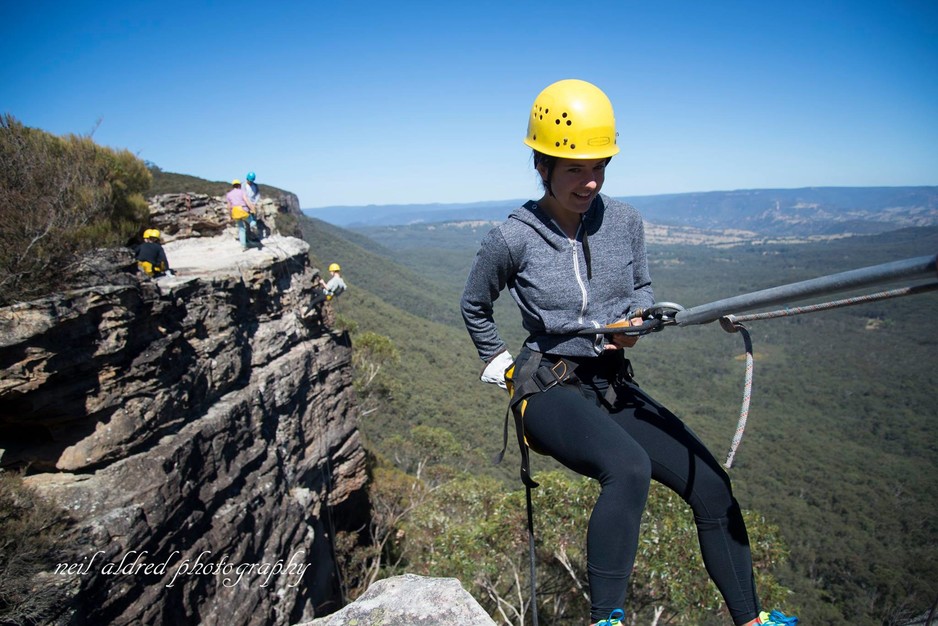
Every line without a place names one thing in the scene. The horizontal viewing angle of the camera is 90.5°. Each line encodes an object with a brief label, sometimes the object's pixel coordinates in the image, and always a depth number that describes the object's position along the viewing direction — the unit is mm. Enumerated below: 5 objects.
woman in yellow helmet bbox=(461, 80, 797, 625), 1931
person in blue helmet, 12969
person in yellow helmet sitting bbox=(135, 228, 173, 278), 9438
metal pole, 1256
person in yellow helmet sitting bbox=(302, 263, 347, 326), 14062
